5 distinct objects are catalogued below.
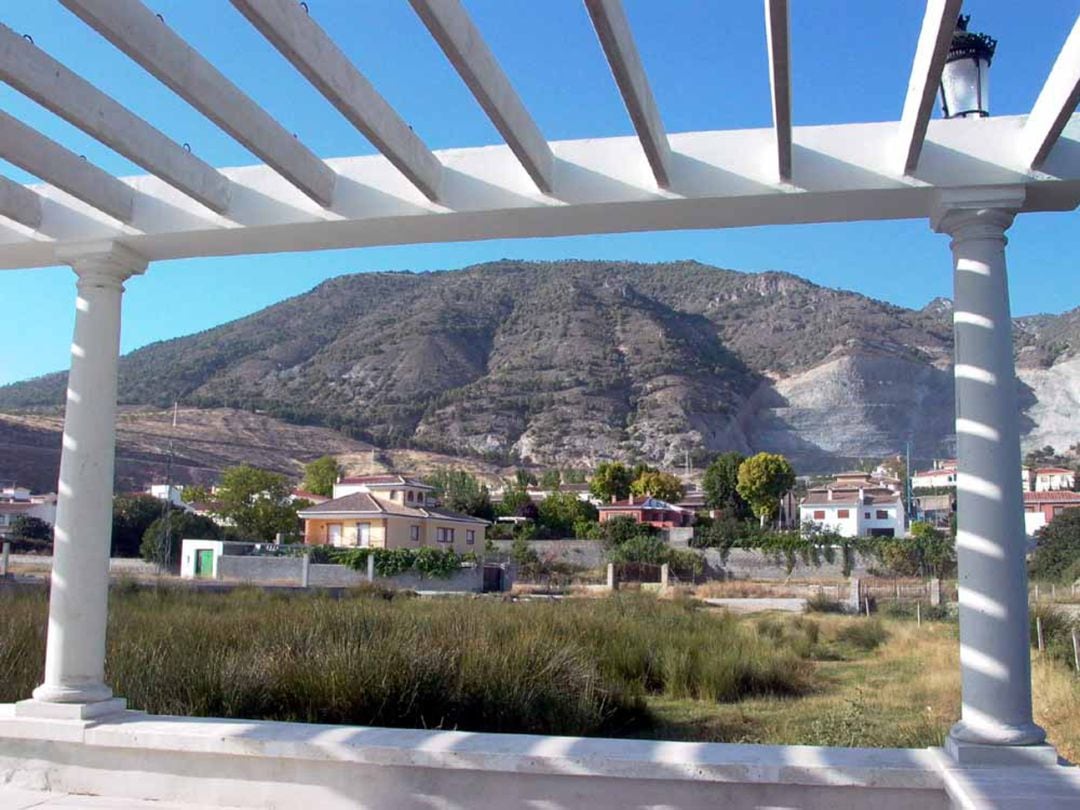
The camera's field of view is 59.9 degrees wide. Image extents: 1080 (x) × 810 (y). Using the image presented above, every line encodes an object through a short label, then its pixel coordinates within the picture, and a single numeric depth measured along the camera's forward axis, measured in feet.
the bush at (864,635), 46.62
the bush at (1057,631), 34.14
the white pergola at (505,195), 9.01
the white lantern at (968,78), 11.26
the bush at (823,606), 71.94
